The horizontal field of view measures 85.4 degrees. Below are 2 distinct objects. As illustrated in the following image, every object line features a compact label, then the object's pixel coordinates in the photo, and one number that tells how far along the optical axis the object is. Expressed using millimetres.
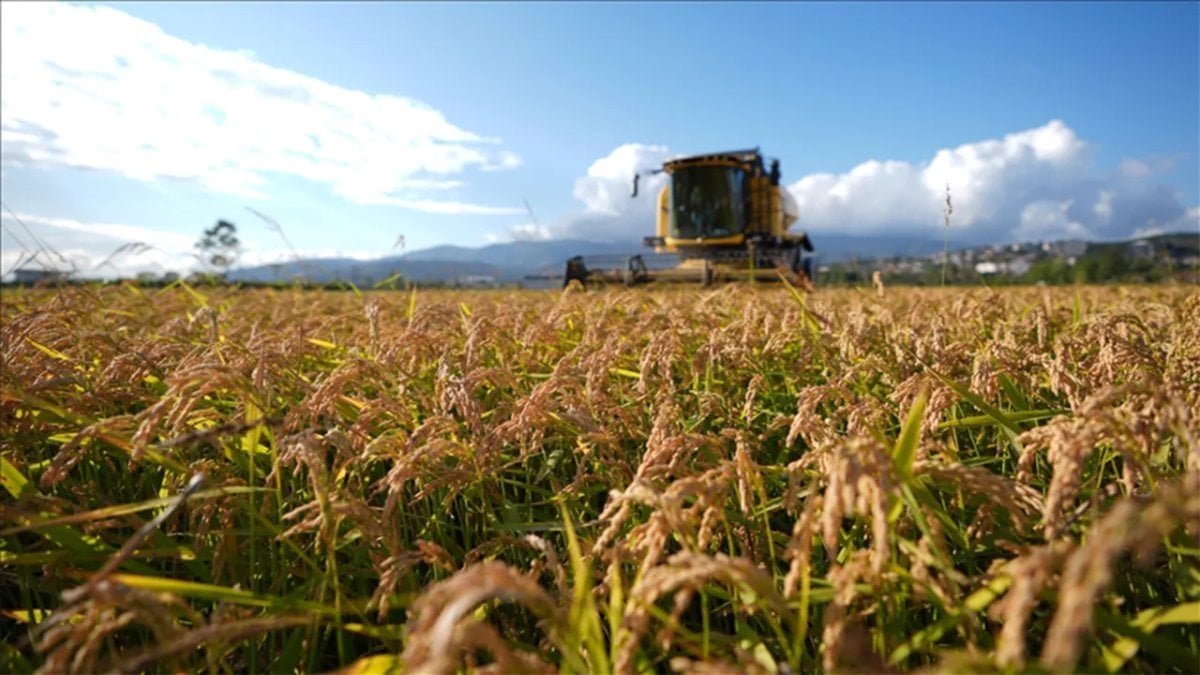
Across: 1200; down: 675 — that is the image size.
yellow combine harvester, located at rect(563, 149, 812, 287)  17094
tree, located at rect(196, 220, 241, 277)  80219
